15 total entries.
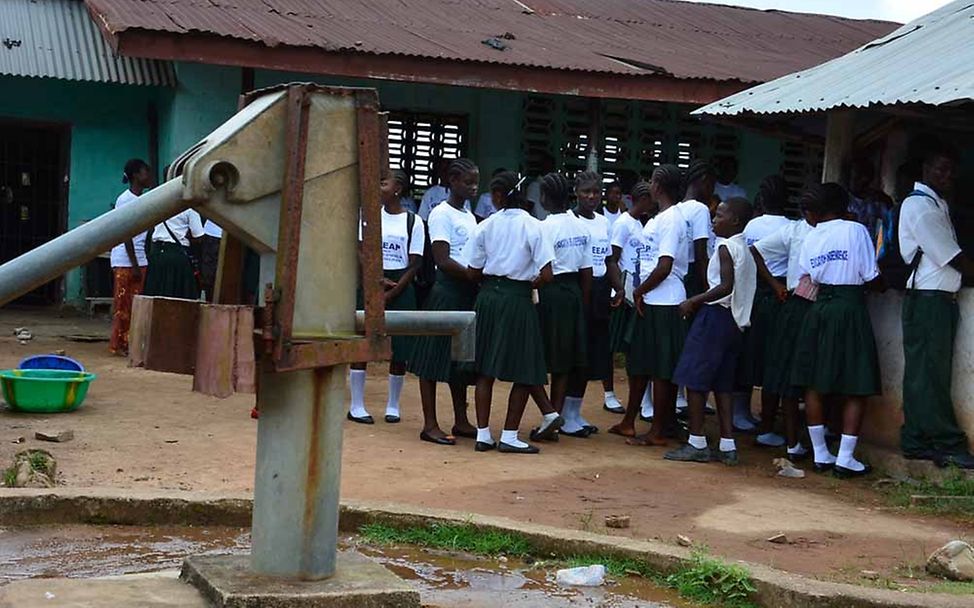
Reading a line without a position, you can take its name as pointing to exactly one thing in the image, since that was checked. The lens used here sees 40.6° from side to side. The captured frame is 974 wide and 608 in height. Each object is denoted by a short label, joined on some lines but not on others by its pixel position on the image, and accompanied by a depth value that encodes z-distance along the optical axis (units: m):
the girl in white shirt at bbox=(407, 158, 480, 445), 8.34
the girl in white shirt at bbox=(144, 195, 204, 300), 11.10
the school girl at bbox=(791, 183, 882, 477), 7.87
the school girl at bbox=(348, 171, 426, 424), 8.86
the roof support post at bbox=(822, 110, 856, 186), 9.17
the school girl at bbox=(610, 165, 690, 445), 8.45
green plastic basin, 8.56
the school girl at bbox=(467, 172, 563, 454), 8.09
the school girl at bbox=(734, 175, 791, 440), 8.75
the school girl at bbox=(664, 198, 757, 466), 8.09
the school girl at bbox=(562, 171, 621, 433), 9.13
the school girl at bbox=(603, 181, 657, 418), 9.39
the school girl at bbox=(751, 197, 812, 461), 8.34
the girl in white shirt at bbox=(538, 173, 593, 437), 8.62
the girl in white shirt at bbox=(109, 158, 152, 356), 11.12
